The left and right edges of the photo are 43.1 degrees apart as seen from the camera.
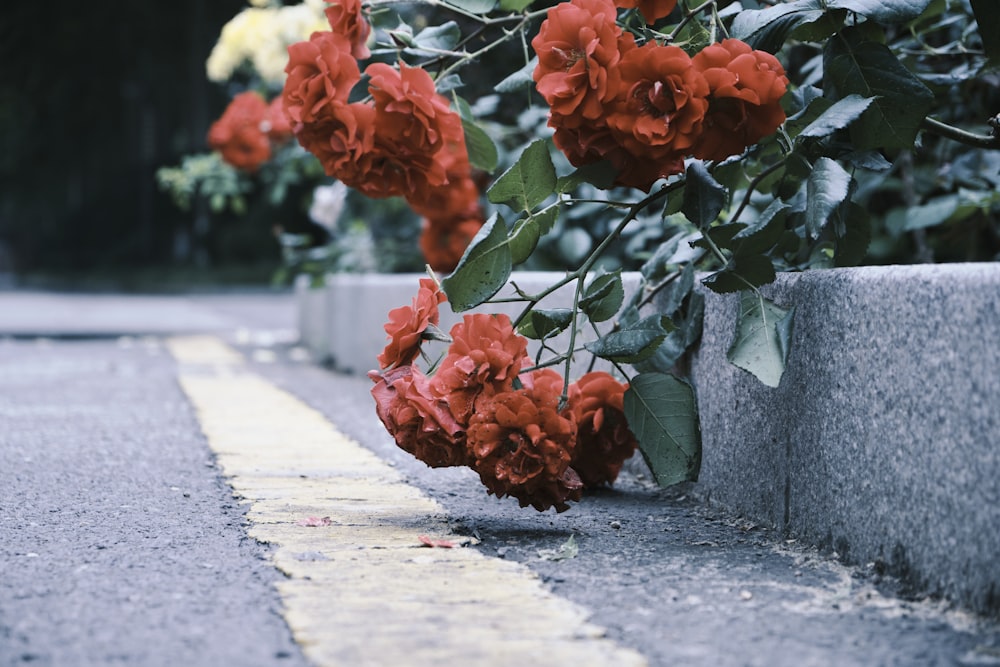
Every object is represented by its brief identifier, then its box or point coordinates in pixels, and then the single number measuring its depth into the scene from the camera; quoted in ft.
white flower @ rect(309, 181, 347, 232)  20.40
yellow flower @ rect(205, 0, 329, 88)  20.31
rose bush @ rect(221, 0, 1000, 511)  6.84
